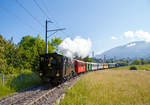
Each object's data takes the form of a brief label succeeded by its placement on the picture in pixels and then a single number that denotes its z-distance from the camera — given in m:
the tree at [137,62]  124.66
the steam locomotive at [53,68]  13.64
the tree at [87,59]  75.29
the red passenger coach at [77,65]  22.34
